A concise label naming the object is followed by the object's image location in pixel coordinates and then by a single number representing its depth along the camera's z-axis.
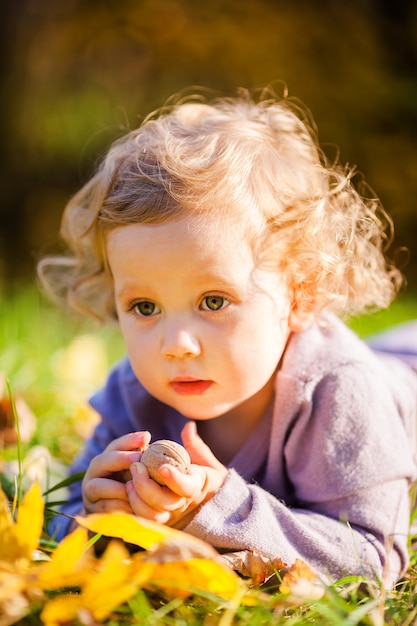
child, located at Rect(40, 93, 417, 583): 0.84
